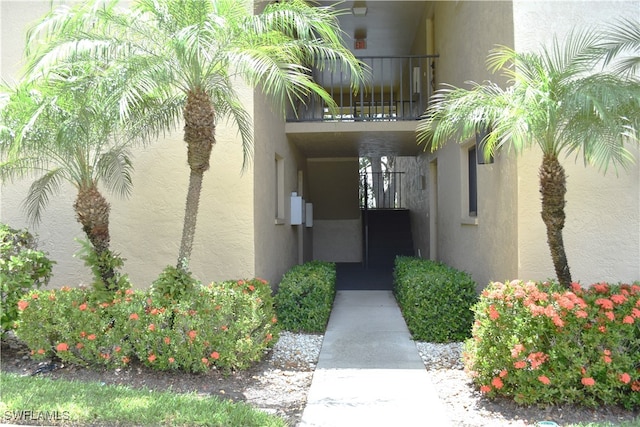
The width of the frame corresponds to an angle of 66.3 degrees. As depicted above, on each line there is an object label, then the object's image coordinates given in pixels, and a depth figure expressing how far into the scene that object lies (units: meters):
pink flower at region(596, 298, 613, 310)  4.33
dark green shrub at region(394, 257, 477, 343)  6.53
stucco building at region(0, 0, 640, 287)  5.70
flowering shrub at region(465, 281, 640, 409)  4.21
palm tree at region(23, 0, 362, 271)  4.78
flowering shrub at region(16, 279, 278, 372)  5.01
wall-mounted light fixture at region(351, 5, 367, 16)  9.85
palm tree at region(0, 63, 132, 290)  5.09
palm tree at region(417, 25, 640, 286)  4.36
